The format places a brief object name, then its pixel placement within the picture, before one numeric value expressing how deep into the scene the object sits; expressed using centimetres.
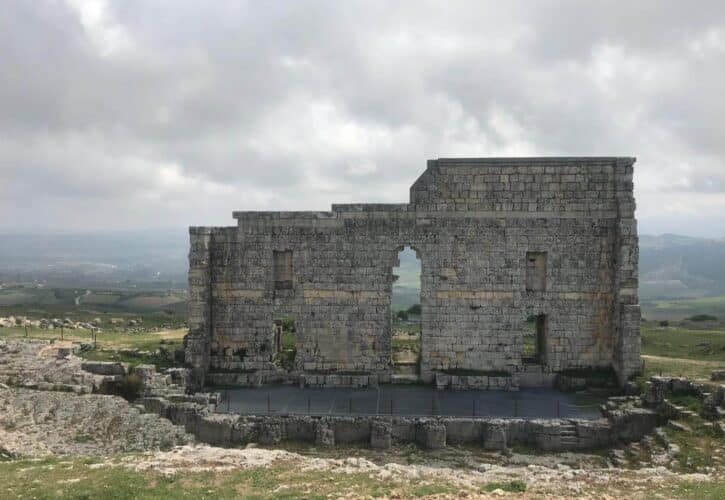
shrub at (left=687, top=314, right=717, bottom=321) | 5068
